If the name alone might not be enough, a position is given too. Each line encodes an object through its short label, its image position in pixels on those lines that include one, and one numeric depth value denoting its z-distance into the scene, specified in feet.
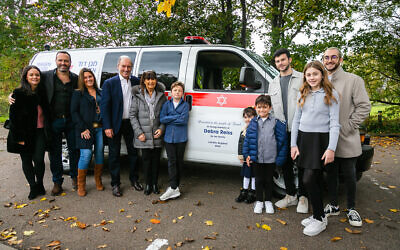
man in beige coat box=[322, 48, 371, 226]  10.05
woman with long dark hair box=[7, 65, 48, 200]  12.25
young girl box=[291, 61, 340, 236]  9.32
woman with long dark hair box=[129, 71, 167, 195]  12.99
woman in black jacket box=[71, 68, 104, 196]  13.12
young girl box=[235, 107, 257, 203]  12.21
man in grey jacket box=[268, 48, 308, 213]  11.15
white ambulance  12.91
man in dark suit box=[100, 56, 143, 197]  13.08
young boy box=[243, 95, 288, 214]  11.27
